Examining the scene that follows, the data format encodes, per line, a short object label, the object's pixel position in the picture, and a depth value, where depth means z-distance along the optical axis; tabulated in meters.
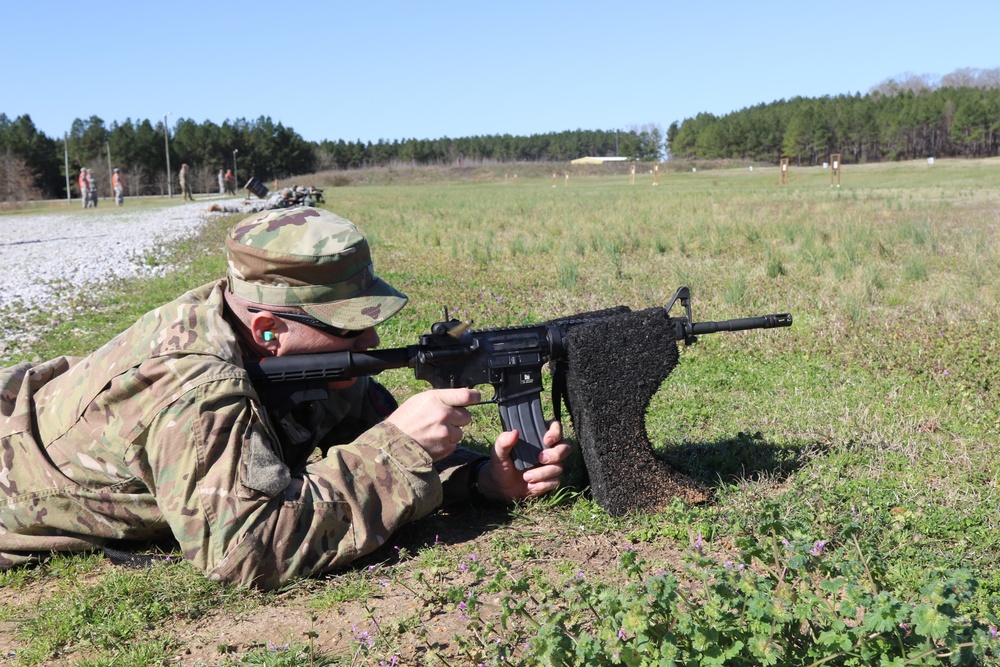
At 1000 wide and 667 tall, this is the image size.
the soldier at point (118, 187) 46.00
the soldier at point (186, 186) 53.31
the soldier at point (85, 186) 44.59
